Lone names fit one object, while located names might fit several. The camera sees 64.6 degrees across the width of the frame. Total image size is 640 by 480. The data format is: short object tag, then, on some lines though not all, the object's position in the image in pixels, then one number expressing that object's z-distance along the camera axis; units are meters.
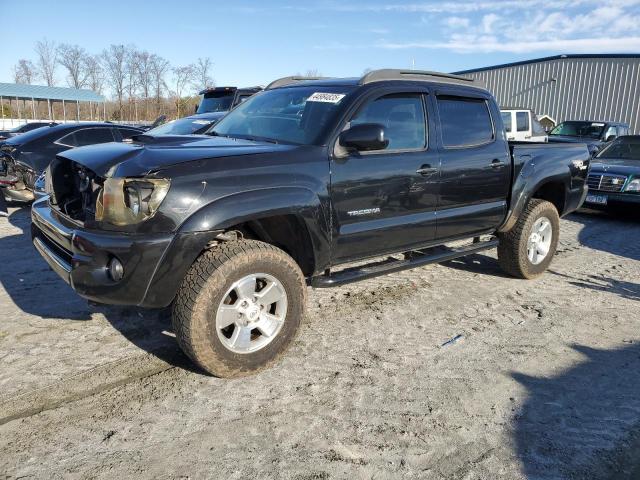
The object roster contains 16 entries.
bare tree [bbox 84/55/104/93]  58.88
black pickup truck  2.93
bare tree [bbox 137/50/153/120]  54.81
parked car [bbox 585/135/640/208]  9.16
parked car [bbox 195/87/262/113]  12.33
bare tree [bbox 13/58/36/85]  61.62
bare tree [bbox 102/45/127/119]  55.88
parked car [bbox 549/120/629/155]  15.09
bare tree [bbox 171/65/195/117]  47.78
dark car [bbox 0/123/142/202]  8.22
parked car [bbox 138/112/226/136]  8.74
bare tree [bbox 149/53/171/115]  53.31
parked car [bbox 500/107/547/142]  14.44
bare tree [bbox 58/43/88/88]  60.19
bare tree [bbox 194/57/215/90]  47.19
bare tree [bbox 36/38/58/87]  61.88
